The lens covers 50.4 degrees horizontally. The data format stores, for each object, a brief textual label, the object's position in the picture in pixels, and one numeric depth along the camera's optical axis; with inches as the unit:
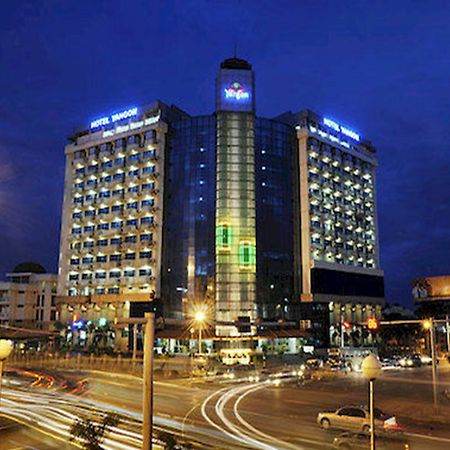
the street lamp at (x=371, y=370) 513.3
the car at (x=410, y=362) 2866.6
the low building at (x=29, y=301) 5059.1
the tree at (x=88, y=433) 654.0
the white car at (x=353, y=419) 965.8
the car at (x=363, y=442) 845.0
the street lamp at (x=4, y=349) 535.2
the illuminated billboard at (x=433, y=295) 3996.1
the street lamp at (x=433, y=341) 1336.2
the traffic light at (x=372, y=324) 1065.5
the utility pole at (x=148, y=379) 425.4
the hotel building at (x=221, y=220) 3796.8
